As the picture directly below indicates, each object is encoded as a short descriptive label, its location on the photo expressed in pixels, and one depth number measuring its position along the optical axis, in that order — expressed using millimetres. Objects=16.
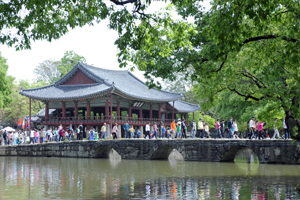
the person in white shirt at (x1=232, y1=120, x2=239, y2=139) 26766
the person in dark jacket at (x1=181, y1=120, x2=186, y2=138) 28156
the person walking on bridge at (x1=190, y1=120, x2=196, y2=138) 29281
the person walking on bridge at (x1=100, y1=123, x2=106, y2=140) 32125
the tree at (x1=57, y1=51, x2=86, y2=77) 69512
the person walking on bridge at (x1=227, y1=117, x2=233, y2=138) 26188
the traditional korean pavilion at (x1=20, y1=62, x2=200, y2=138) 40938
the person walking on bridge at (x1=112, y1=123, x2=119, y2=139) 30389
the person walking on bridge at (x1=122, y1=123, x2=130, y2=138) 33097
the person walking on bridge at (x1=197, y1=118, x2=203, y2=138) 27562
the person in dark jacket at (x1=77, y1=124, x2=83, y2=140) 33438
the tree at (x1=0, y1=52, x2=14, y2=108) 41844
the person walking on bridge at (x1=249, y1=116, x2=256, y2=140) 25405
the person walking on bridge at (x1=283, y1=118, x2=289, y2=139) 22856
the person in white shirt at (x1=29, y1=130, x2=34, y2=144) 35284
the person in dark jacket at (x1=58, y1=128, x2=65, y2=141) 33812
